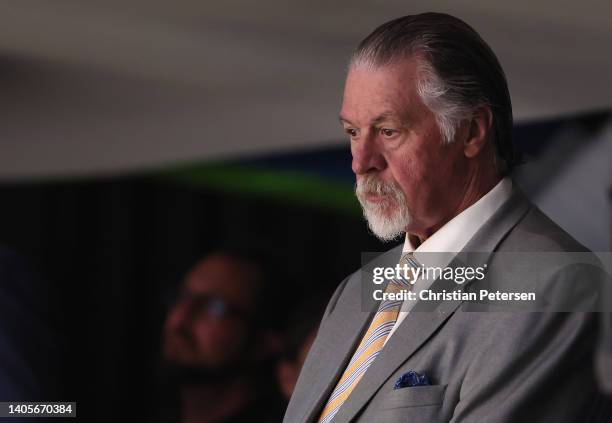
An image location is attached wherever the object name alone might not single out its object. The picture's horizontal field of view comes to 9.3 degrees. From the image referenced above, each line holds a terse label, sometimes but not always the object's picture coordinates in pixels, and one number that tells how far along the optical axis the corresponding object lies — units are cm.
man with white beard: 419
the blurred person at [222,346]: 610
